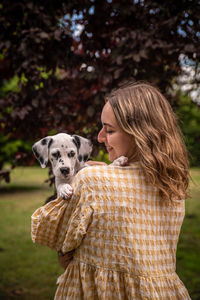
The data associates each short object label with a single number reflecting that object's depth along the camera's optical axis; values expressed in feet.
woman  5.47
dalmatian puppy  6.06
